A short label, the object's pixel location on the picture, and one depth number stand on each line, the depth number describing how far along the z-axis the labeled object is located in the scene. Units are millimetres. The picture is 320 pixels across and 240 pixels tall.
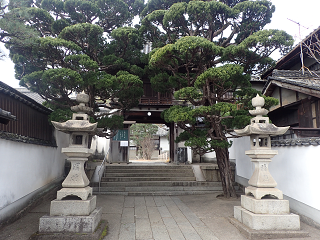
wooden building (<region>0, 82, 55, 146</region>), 6090
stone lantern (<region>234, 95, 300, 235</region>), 5258
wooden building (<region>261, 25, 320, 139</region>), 8586
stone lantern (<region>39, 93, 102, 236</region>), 5020
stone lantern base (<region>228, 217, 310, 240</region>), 5023
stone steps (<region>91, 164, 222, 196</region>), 10148
